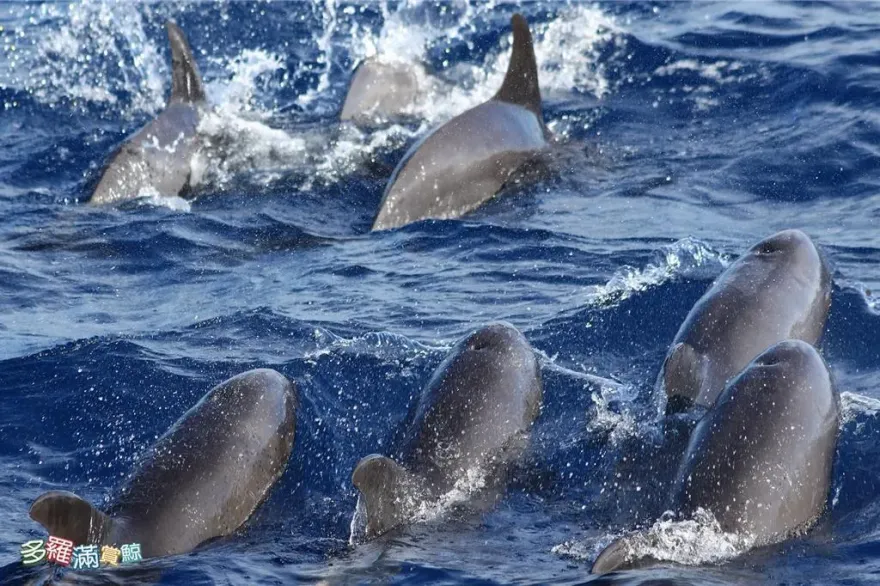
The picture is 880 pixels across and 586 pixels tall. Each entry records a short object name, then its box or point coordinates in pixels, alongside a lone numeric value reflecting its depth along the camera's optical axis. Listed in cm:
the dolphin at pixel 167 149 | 3081
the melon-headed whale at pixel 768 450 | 1605
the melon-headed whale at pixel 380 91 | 3544
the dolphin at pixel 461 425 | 1648
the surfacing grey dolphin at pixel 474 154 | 2861
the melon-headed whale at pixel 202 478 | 1584
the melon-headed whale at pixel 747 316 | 1937
